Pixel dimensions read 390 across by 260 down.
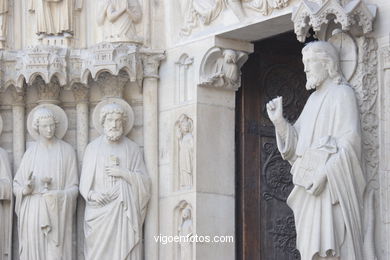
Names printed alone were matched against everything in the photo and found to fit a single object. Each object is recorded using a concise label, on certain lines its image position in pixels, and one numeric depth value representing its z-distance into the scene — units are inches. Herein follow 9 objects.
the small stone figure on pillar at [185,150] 689.0
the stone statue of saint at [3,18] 714.2
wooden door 699.4
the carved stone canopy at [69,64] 695.7
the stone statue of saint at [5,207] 706.8
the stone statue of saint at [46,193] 698.2
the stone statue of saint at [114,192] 692.7
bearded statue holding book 617.0
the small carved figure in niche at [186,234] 685.9
